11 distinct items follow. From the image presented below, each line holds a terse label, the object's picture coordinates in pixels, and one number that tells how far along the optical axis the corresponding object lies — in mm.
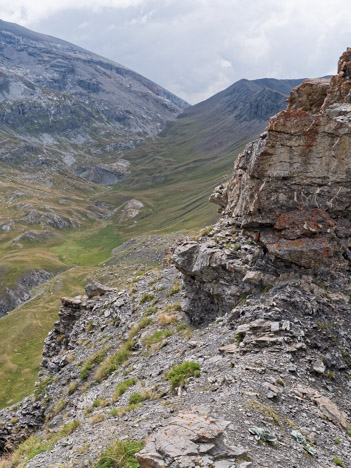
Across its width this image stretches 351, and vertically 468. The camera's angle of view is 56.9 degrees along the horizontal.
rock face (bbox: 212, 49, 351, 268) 19609
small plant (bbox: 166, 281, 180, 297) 29797
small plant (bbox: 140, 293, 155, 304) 30759
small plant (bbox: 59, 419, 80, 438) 17930
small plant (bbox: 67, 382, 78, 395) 25359
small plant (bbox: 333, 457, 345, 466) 11758
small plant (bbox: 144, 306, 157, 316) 28431
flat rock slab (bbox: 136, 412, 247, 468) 10254
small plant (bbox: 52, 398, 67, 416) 24672
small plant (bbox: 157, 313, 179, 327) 25341
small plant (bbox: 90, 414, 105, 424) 16806
